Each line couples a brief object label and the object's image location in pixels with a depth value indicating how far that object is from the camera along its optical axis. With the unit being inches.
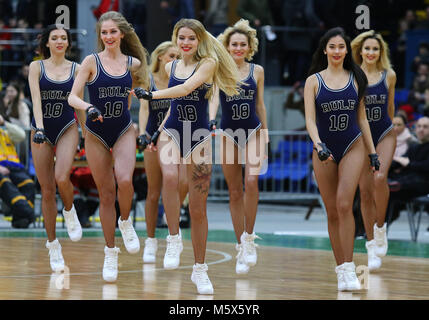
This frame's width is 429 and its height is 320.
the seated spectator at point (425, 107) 666.8
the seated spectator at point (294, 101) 743.5
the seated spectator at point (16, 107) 614.9
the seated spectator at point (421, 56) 721.6
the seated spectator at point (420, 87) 701.9
